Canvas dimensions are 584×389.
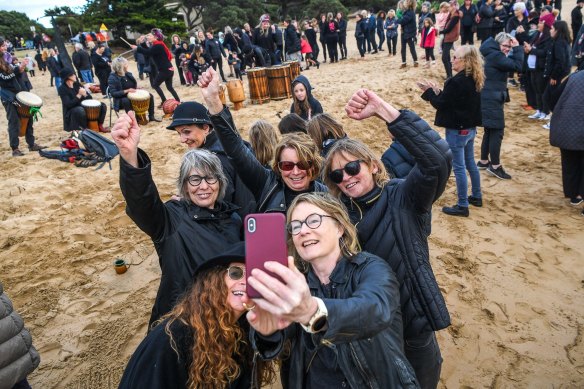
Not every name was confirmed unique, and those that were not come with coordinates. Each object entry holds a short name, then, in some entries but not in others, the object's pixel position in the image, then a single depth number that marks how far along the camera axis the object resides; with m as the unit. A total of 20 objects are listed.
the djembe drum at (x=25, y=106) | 7.55
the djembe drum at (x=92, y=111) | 7.90
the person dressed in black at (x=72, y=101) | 7.73
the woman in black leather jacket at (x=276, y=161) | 2.63
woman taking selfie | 1.04
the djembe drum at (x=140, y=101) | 8.19
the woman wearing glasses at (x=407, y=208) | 1.83
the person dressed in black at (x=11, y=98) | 7.47
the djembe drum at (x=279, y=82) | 9.77
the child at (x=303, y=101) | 4.97
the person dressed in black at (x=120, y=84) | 8.21
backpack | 7.15
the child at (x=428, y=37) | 10.62
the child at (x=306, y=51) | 14.51
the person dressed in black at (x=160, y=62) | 9.57
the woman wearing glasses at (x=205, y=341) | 1.52
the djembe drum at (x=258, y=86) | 9.74
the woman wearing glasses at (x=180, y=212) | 1.99
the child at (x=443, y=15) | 10.34
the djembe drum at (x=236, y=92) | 9.41
